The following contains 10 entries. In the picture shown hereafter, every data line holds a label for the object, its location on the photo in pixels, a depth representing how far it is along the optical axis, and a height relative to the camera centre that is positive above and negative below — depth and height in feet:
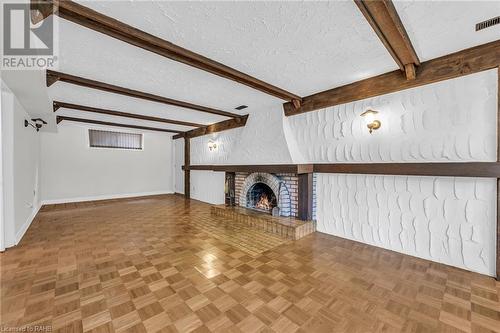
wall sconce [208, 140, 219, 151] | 19.70 +1.92
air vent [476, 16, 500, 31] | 5.69 +4.08
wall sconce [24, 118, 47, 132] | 15.29 +3.44
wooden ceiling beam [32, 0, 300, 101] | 5.05 +3.84
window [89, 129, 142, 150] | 22.80 +3.07
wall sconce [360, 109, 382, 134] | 9.39 +2.11
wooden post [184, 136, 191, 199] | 24.41 -0.34
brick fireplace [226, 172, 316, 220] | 13.17 -1.96
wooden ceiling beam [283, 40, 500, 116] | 7.02 +3.65
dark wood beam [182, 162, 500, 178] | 7.24 -0.17
